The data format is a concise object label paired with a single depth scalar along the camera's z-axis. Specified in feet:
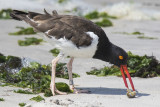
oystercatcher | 37.55
